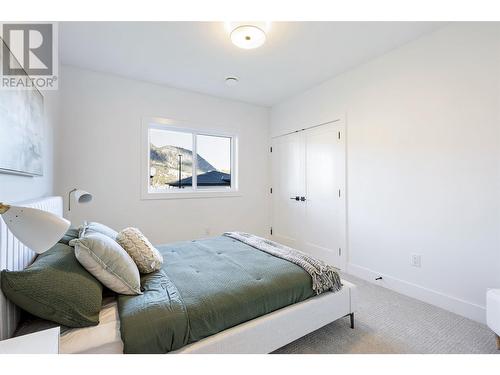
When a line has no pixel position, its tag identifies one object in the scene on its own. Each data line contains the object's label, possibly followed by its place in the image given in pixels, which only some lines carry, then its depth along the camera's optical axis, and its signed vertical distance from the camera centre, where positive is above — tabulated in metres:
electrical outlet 2.30 -0.72
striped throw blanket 1.67 -0.59
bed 1.07 -0.66
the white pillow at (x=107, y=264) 1.24 -0.41
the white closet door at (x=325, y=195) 3.08 -0.08
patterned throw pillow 1.58 -0.43
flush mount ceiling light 1.96 +1.34
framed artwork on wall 1.28 +0.41
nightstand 0.82 -0.57
